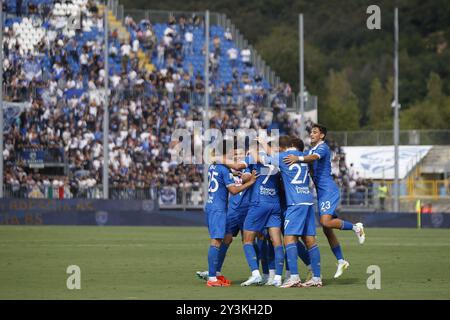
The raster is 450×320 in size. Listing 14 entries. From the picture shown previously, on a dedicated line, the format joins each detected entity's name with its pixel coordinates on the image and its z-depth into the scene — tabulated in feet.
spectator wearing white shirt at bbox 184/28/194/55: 200.75
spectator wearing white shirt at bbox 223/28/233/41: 208.55
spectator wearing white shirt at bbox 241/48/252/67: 205.16
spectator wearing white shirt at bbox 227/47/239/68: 202.90
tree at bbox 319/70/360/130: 325.01
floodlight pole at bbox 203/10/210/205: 163.63
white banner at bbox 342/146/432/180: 222.48
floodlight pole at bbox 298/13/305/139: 174.19
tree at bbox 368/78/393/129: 344.90
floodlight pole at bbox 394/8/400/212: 186.29
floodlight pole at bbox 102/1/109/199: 158.10
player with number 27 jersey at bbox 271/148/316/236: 61.05
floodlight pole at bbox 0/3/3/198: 152.40
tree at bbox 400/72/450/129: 301.84
